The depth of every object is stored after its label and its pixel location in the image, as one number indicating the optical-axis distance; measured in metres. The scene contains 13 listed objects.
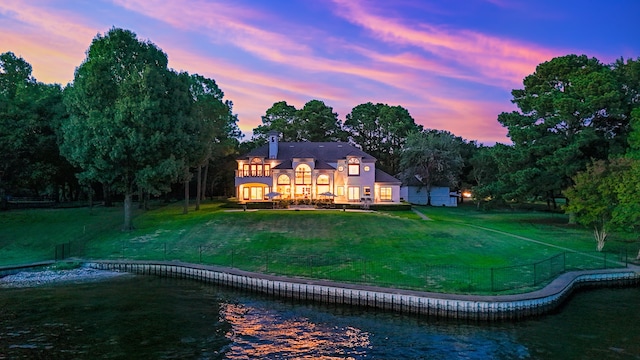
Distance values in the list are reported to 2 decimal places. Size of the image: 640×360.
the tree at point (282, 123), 99.25
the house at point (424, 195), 80.12
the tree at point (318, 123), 100.19
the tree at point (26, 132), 49.75
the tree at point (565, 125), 47.91
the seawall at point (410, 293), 20.80
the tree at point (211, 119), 51.00
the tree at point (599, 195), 33.81
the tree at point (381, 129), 102.38
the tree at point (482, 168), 77.62
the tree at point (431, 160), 75.88
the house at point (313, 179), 63.94
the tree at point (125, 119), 39.97
